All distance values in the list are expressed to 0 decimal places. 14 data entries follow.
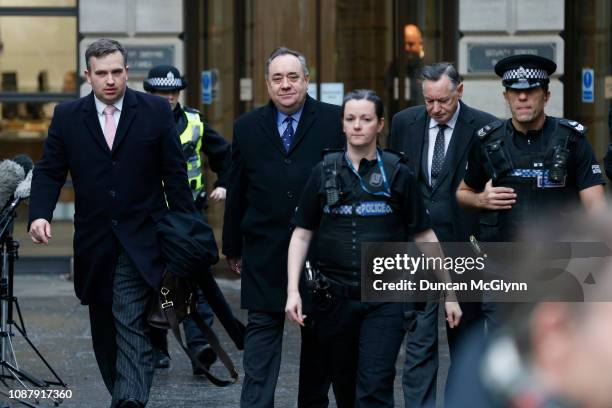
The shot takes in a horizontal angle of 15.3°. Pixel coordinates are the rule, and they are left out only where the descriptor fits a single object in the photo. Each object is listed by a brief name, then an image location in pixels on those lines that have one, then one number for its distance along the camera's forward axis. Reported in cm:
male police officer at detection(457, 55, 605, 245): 1036
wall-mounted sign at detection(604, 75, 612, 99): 2118
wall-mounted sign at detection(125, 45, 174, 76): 2072
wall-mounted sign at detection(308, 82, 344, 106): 2082
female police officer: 973
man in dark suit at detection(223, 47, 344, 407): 1091
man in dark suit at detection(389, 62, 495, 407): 1165
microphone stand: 1229
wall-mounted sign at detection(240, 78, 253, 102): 2107
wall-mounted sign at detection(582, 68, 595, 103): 2132
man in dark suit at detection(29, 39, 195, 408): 1096
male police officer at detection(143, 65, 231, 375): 1451
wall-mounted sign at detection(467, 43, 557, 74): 2092
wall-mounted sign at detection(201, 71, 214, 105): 2116
